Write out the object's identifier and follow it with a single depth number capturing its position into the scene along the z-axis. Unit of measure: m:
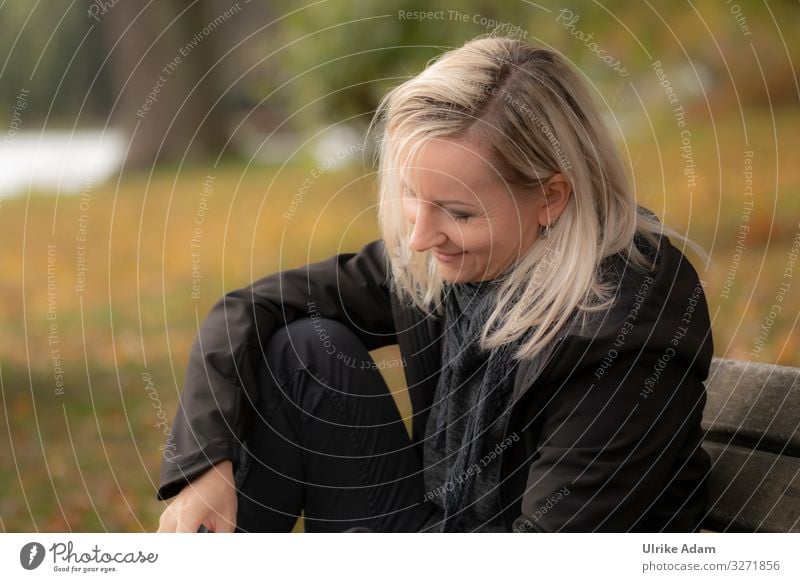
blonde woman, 1.94
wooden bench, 2.03
